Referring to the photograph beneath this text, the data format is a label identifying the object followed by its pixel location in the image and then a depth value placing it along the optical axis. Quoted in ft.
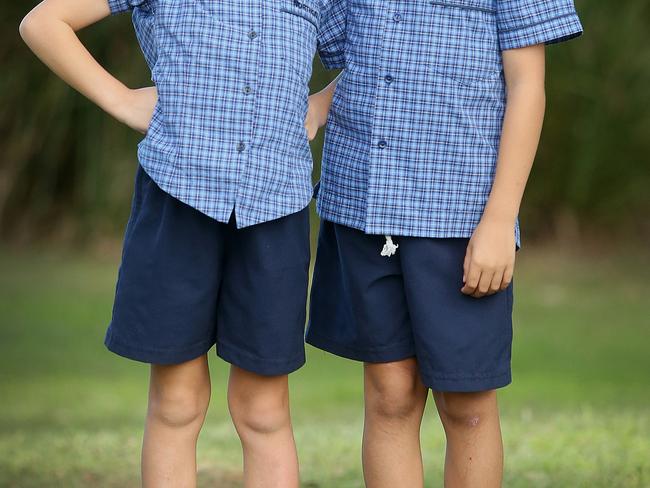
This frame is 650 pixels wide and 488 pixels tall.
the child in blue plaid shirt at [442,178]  14.12
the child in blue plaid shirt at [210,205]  13.87
